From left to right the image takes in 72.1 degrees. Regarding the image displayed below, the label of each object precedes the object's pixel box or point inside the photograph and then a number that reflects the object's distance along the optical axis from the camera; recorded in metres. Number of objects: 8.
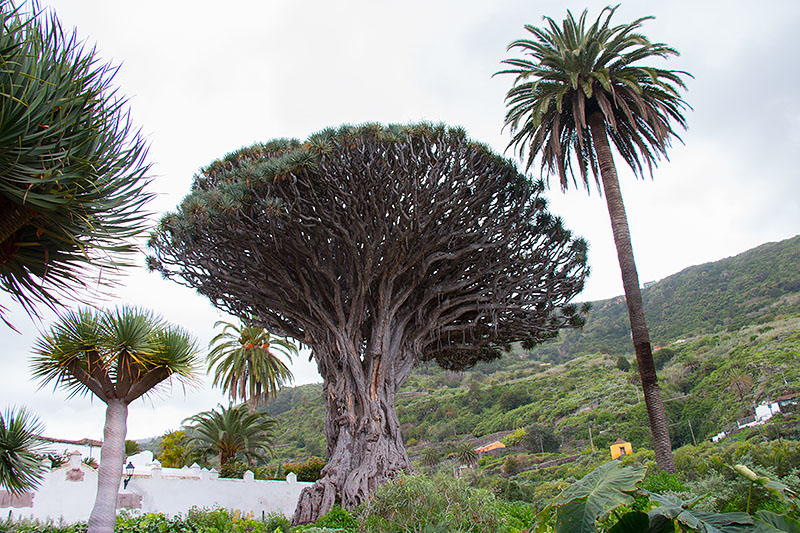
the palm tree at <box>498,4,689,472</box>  14.45
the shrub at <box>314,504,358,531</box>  11.02
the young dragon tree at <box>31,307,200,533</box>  8.59
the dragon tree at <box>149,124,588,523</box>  13.75
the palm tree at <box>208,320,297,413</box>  28.05
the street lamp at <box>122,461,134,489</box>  17.12
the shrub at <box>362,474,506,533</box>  7.64
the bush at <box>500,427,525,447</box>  40.72
